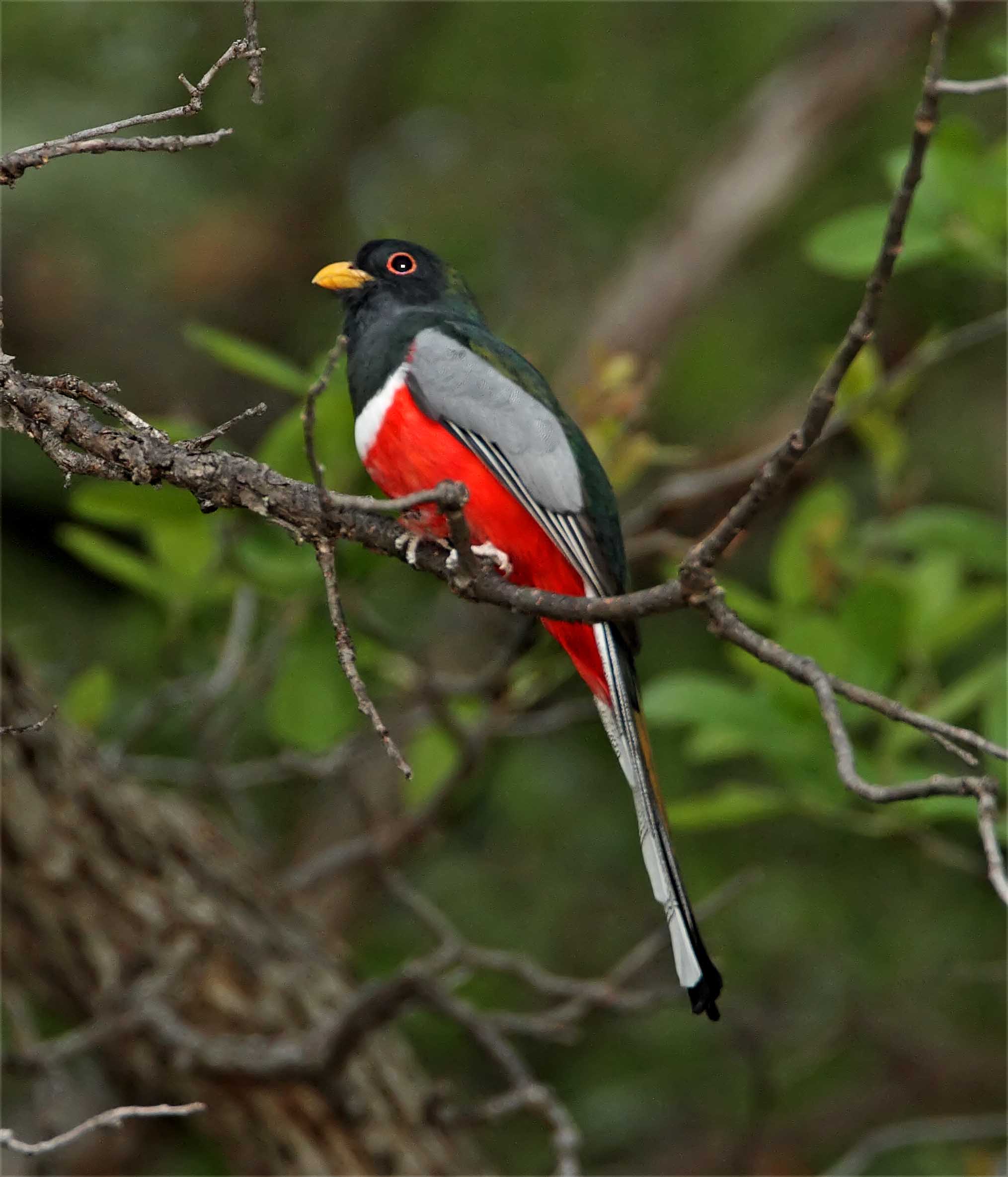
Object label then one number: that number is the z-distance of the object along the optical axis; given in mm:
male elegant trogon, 6430
